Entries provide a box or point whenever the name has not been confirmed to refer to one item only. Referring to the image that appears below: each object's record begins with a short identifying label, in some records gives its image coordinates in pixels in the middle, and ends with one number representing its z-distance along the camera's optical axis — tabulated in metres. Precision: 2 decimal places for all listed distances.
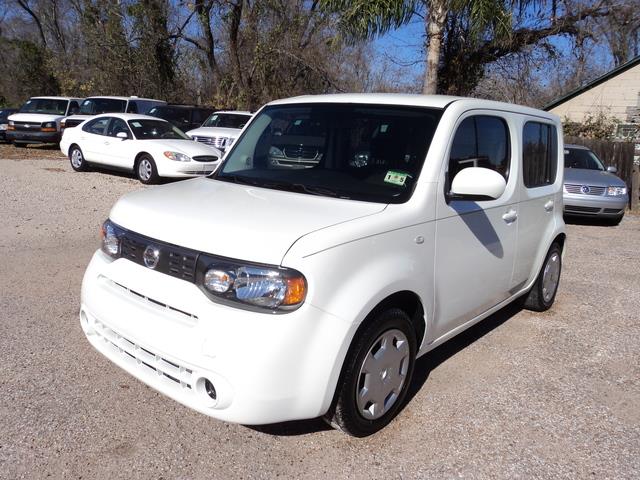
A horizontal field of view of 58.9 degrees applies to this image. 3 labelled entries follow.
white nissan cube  2.59
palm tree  11.57
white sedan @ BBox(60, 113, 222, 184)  12.39
